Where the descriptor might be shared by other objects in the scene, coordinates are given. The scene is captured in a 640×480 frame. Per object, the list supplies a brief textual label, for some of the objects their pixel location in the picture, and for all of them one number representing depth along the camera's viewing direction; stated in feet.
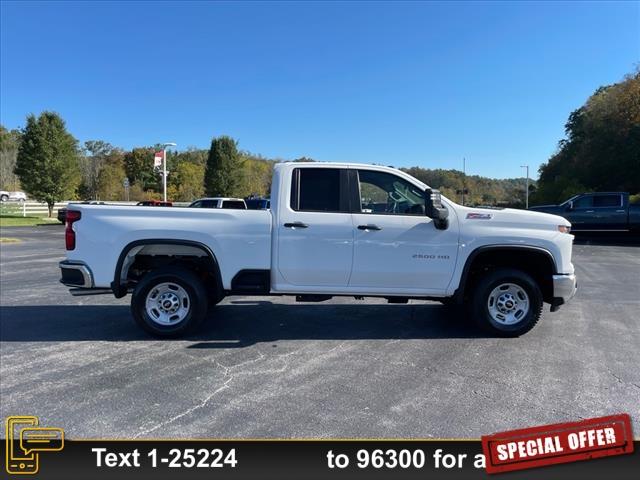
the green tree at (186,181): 216.13
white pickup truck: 17.03
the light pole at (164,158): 109.38
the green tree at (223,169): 170.30
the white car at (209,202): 54.06
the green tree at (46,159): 105.81
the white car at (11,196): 208.52
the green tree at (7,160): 220.43
